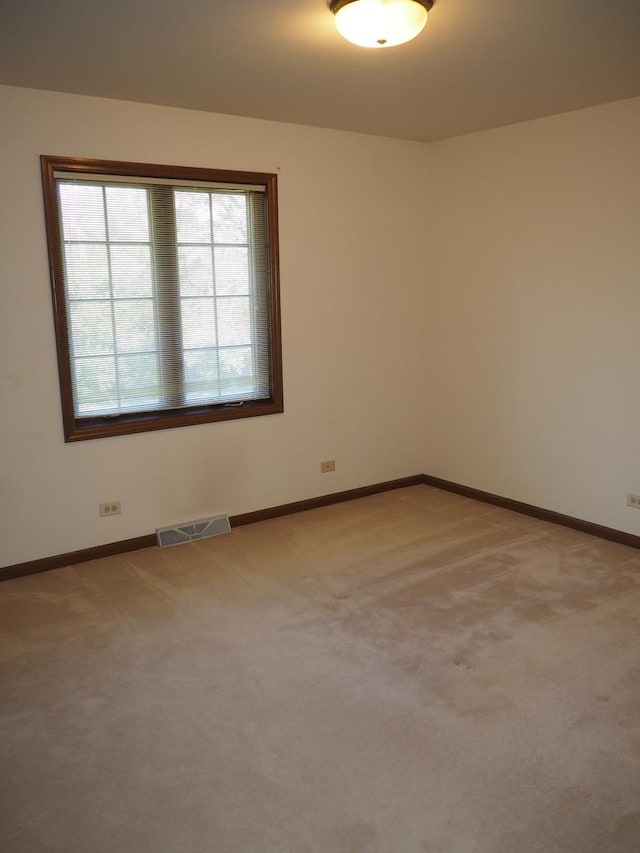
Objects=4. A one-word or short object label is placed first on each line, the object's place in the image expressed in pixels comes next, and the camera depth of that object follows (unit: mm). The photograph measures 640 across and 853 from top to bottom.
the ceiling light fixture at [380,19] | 2406
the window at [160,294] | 3721
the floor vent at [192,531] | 4152
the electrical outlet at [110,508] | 3969
